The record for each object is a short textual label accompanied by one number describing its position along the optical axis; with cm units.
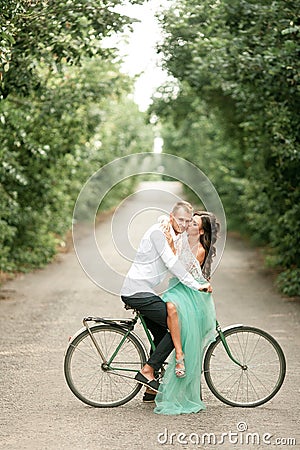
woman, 1527
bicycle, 1563
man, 1510
